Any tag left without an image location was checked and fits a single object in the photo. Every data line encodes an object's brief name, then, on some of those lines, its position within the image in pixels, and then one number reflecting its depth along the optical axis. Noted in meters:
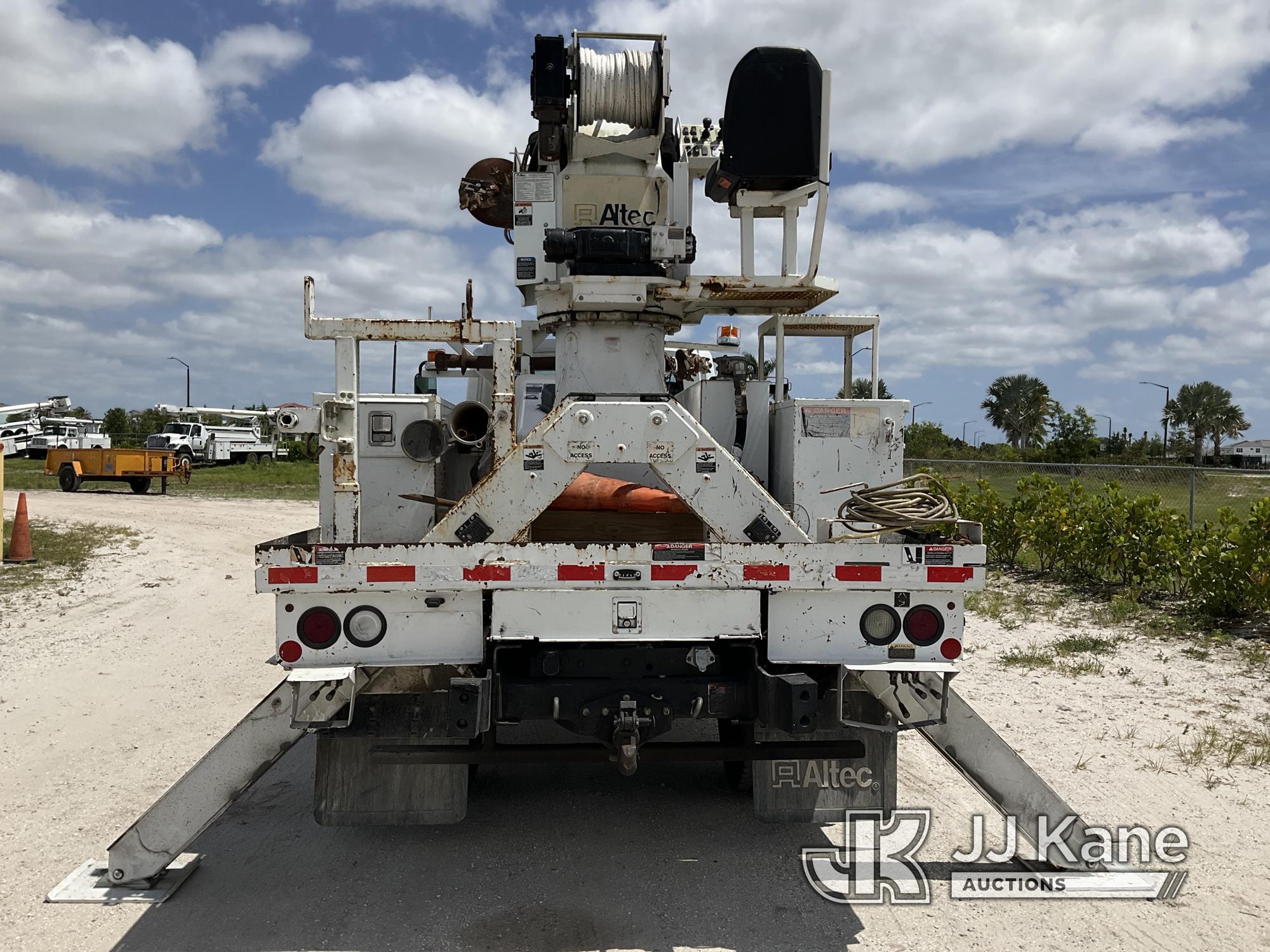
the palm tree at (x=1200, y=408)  64.50
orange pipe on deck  4.61
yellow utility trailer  30.56
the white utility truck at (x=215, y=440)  43.38
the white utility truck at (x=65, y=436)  45.39
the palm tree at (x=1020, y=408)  66.94
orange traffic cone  15.01
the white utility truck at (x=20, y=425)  48.22
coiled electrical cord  4.05
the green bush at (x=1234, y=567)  9.35
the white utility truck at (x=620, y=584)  3.98
